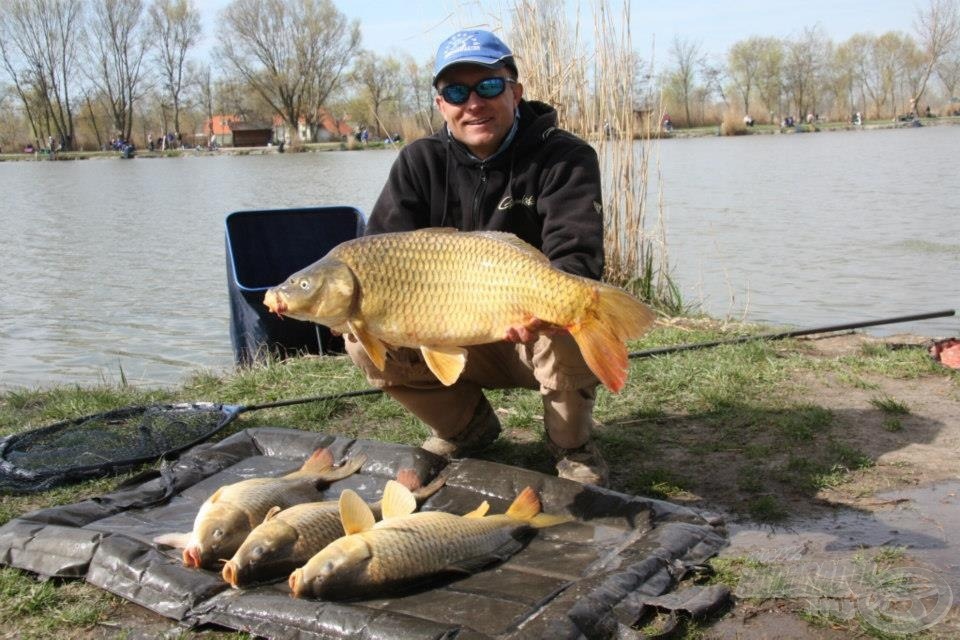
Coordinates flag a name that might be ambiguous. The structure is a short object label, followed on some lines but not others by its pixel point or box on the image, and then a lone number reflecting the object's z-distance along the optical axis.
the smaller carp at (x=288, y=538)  2.21
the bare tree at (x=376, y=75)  61.50
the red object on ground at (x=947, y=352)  4.14
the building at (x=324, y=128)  65.38
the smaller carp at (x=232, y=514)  2.33
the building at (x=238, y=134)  67.56
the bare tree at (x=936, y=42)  47.46
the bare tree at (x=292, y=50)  60.56
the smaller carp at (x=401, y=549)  2.12
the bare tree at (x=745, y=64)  60.90
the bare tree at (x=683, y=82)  54.97
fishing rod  4.42
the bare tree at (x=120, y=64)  63.31
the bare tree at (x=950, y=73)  51.44
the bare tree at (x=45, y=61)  61.28
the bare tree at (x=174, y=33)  64.19
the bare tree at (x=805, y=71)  58.28
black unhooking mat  2.03
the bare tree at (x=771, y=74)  59.44
